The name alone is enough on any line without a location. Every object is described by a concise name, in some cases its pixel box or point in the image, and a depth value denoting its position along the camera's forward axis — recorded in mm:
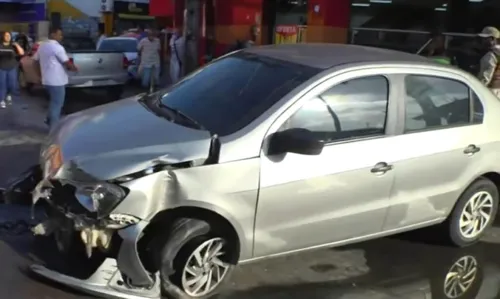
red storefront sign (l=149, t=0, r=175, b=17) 24000
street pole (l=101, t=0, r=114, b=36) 39872
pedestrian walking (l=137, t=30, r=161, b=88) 15781
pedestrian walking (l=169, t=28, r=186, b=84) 16053
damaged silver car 4363
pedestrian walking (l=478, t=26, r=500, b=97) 8820
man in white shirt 9594
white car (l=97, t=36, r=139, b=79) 17800
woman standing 12391
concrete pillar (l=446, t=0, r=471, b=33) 12703
